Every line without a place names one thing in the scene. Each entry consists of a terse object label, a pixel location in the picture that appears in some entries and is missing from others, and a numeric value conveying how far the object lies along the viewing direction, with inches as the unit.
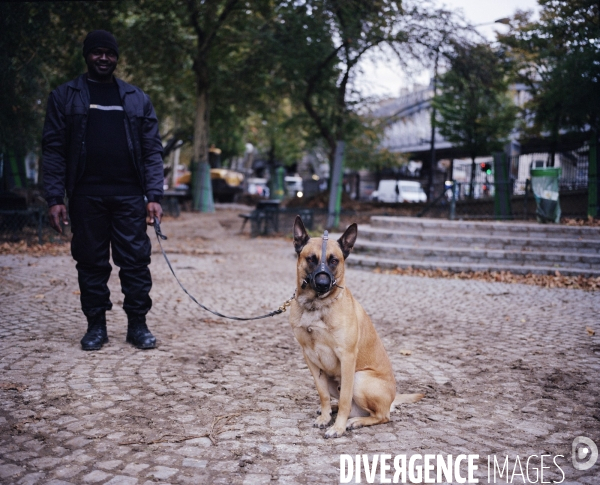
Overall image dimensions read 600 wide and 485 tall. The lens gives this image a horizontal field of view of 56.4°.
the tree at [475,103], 722.9
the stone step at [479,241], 473.1
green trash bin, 546.6
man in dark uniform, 193.6
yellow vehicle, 1456.7
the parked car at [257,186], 1969.0
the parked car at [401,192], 1429.6
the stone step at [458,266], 432.5
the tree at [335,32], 701.3
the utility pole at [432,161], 1171.7
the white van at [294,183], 2002.5
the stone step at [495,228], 490.9
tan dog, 136.0
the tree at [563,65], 663.8
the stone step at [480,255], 448.5
